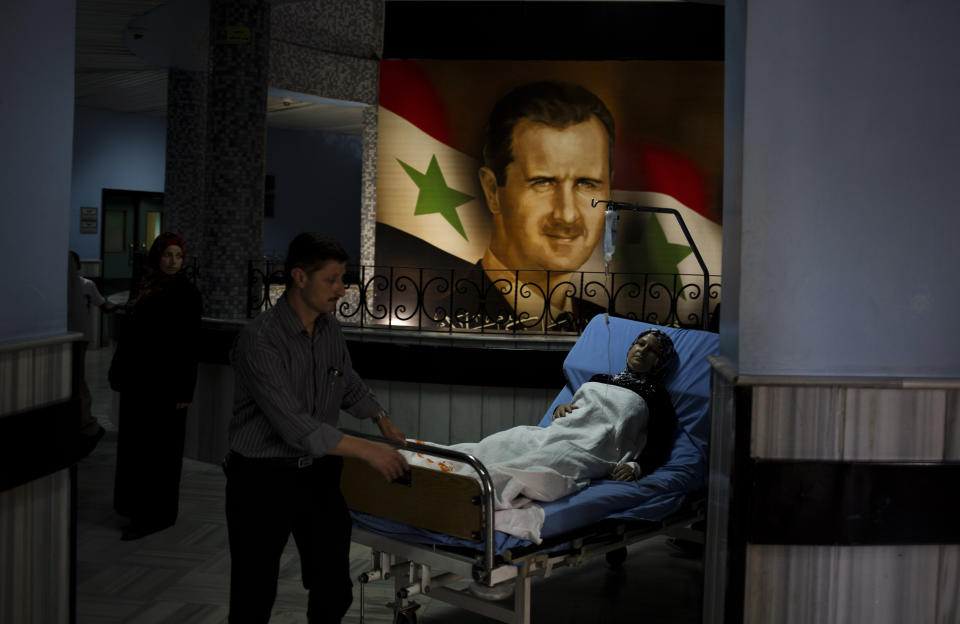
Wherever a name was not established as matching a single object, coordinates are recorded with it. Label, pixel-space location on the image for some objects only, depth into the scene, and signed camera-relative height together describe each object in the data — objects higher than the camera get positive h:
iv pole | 4.91 +0.23
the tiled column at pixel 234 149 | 7.81 +0.97
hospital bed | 3.32 -0.93
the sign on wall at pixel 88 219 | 16.88 +0.78
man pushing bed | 2.85 -0.54
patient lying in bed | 3.58 -0.72
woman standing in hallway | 5.16 -0.59
